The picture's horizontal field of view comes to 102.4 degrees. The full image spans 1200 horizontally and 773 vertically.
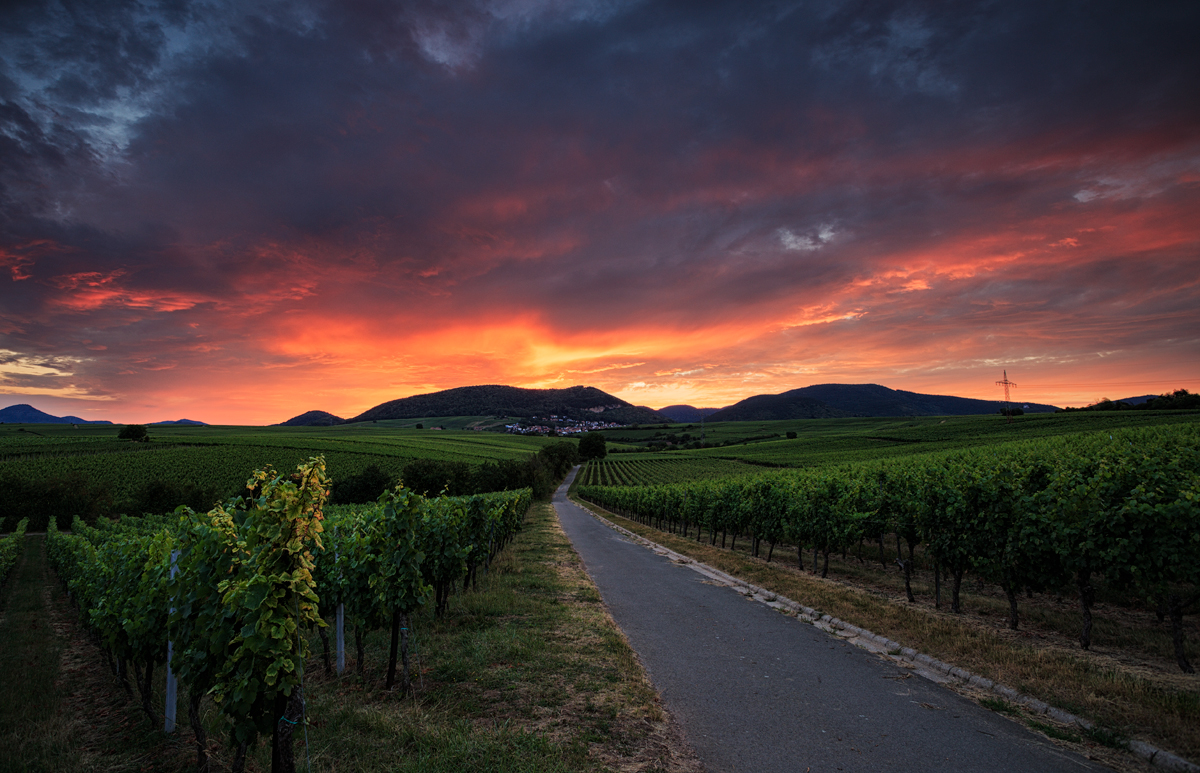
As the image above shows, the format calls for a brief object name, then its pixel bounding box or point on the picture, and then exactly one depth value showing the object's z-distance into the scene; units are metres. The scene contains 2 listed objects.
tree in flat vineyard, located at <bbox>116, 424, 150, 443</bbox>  90.84
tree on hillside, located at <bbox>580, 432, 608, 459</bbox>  132.38
